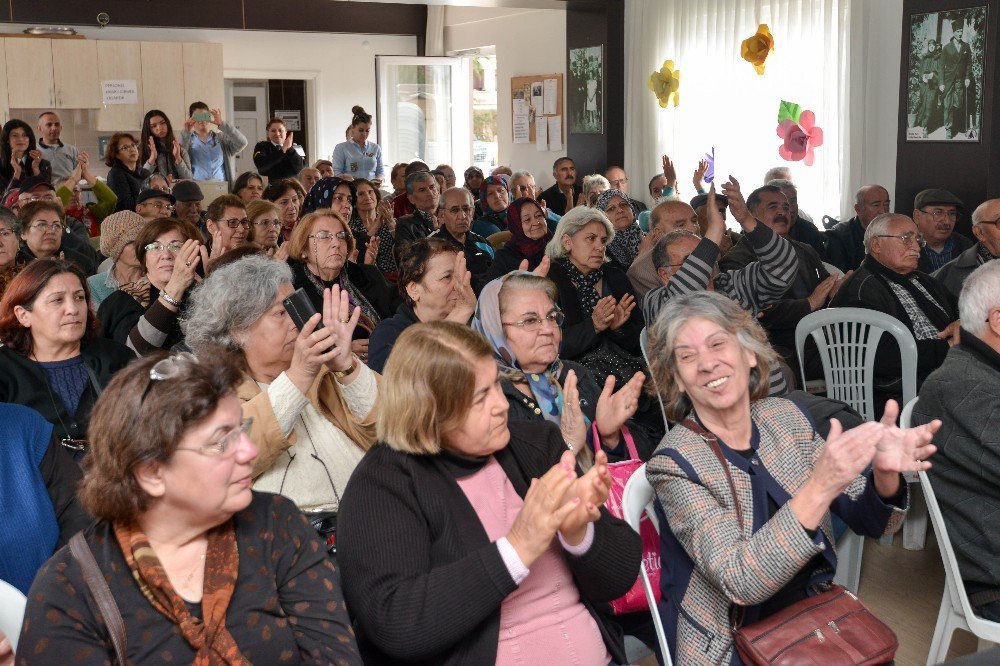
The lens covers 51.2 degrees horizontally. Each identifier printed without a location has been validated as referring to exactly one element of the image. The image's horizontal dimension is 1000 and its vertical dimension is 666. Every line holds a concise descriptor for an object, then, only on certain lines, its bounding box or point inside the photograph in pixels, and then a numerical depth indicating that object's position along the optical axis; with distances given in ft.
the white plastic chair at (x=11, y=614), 5.46
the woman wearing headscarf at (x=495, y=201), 26.91
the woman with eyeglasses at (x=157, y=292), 10.81
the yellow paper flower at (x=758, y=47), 25.63
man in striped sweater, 12.21
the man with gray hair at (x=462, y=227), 20.34
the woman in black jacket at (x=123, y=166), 26.00
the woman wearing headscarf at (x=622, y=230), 20.76
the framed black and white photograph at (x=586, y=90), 31.94
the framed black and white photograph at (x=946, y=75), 20.75
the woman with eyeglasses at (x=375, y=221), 21.66
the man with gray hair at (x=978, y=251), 16.39
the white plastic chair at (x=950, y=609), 7.78
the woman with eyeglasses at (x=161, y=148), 28.55
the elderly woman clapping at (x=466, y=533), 5.55
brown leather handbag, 6.15
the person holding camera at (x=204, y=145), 32.53
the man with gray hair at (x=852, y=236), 20.77
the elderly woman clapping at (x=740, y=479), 5.98
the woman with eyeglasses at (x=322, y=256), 13.91
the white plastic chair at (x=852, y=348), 12.91
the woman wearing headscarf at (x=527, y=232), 19.27
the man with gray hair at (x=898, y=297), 13.30
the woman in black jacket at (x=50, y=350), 9.18
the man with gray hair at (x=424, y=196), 24.17
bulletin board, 35.17
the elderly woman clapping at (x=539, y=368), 8.95
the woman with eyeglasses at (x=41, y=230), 16.37
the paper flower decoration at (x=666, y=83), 29.25
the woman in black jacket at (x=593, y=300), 13.20
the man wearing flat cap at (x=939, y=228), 19.35
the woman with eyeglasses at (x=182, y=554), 5.08
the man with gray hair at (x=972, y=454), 7.82
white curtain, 24.39
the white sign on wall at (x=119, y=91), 36.24
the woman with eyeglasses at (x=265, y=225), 17.40
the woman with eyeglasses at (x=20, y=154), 24.49
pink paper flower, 24.88
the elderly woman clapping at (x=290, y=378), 7.38
